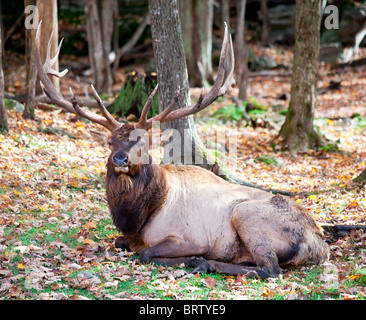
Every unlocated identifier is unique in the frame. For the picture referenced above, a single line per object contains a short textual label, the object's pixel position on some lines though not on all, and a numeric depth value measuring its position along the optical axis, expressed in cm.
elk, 711
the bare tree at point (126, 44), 2285
